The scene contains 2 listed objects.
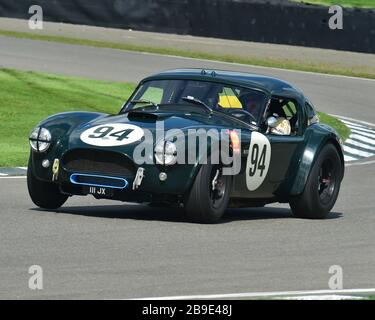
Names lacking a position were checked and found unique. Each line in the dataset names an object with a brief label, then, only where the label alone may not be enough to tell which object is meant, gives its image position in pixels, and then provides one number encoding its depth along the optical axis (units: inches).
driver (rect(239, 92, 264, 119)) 856.1
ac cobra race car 765.9
